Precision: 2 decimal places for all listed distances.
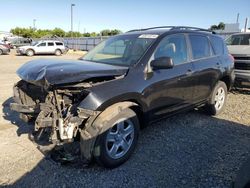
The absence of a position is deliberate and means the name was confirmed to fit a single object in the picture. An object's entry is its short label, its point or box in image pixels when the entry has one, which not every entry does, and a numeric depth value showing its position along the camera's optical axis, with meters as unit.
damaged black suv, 2.43
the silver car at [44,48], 19.95
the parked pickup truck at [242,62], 5.60
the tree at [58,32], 49.09
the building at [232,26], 24.53
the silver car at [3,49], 19.63
